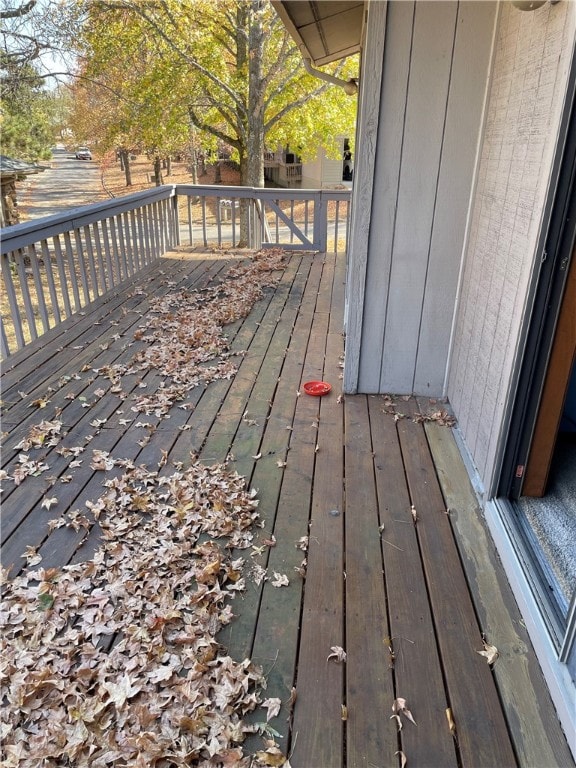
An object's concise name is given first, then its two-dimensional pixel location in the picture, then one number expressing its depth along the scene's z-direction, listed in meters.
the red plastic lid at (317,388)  3.42
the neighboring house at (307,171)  19.45
